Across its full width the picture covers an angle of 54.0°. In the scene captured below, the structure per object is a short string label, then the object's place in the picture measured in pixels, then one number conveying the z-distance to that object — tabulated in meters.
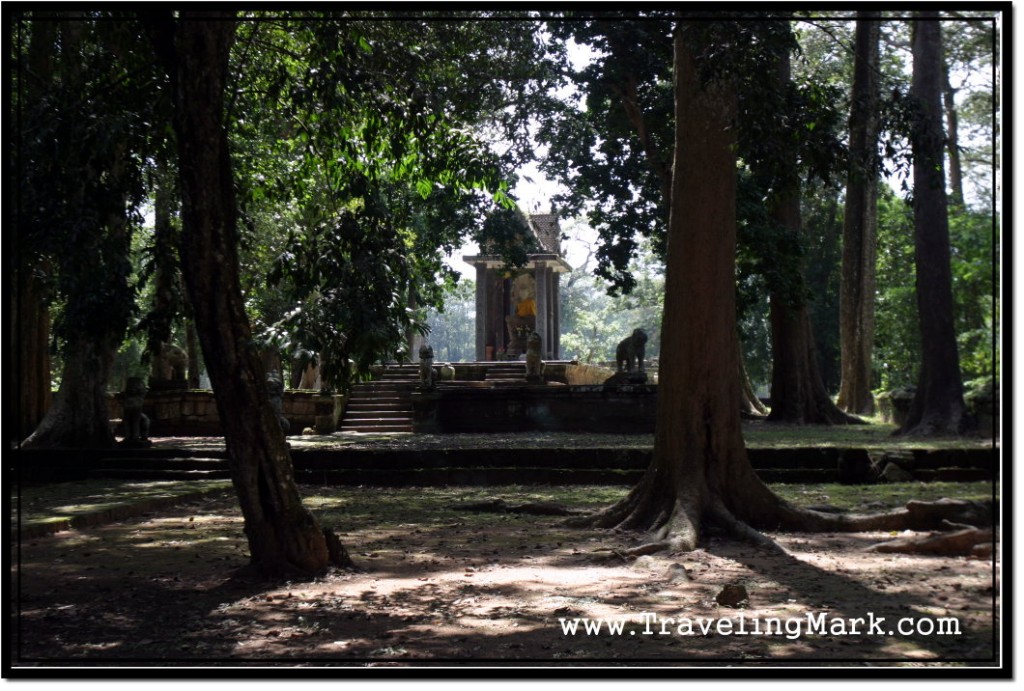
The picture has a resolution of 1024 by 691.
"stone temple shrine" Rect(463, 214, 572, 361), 32.84
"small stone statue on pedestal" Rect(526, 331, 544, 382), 21.27
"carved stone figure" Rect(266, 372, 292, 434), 16.31
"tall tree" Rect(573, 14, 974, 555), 7.85
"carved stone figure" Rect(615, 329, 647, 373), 19.45
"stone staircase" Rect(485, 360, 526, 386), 24.86
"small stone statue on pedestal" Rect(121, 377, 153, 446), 15.46
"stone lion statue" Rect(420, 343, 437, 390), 20.20
